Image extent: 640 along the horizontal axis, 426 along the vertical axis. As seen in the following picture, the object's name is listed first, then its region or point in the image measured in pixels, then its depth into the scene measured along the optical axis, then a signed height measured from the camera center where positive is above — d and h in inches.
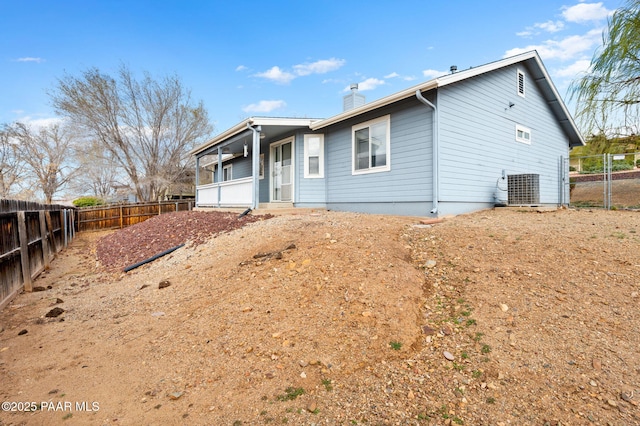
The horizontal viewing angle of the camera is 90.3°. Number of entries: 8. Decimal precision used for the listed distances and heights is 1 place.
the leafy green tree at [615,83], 381.1 +147.6
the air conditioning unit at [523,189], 365.1 +8.7
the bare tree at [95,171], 812.0 +98.7
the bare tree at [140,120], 742.5 +210.8
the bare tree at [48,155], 894.4 +147.8
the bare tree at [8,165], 814.5 +108.0
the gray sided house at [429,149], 325.4 +62.5
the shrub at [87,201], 1010.1 +10.9
